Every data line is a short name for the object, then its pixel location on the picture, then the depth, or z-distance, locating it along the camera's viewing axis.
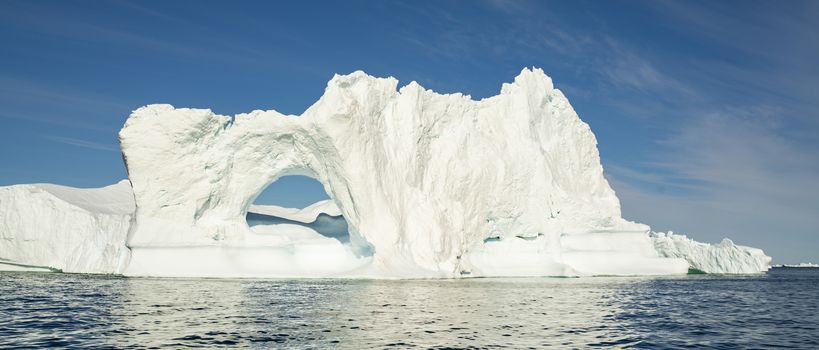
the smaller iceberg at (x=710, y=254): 51.14
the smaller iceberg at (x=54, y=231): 38.97
